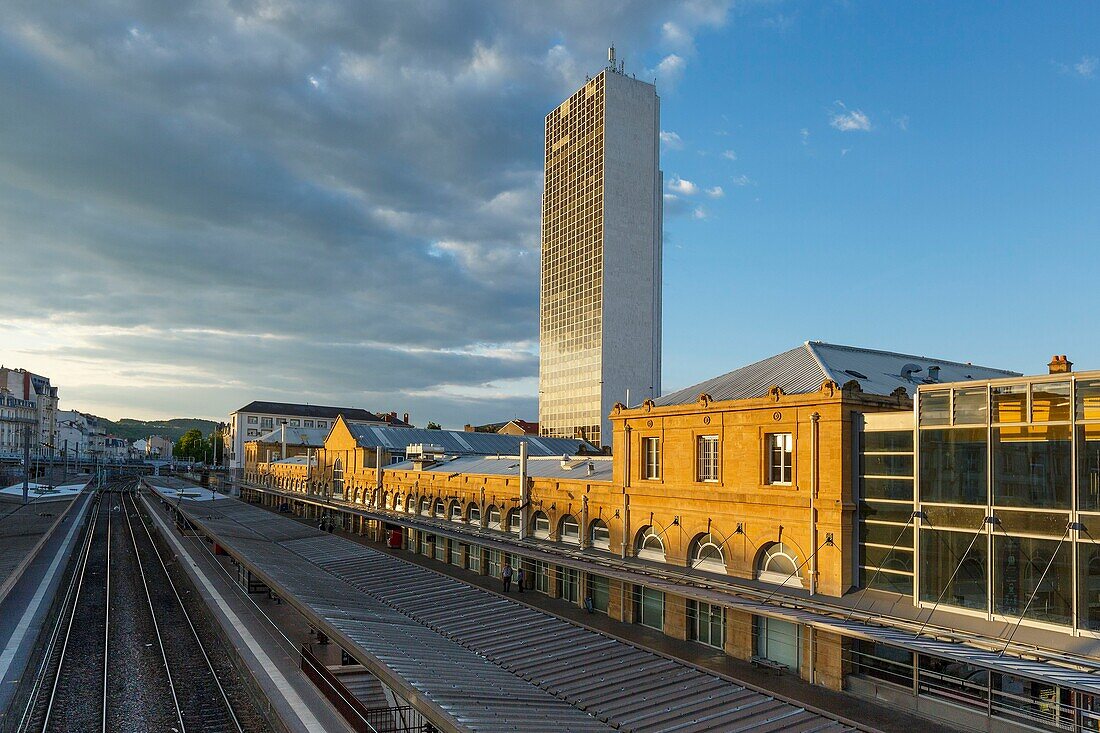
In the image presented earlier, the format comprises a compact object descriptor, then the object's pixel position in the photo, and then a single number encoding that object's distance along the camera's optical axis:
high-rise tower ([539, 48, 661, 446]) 137.88
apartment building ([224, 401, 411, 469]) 179.00
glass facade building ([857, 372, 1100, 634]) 19.55
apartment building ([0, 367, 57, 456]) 179.11
